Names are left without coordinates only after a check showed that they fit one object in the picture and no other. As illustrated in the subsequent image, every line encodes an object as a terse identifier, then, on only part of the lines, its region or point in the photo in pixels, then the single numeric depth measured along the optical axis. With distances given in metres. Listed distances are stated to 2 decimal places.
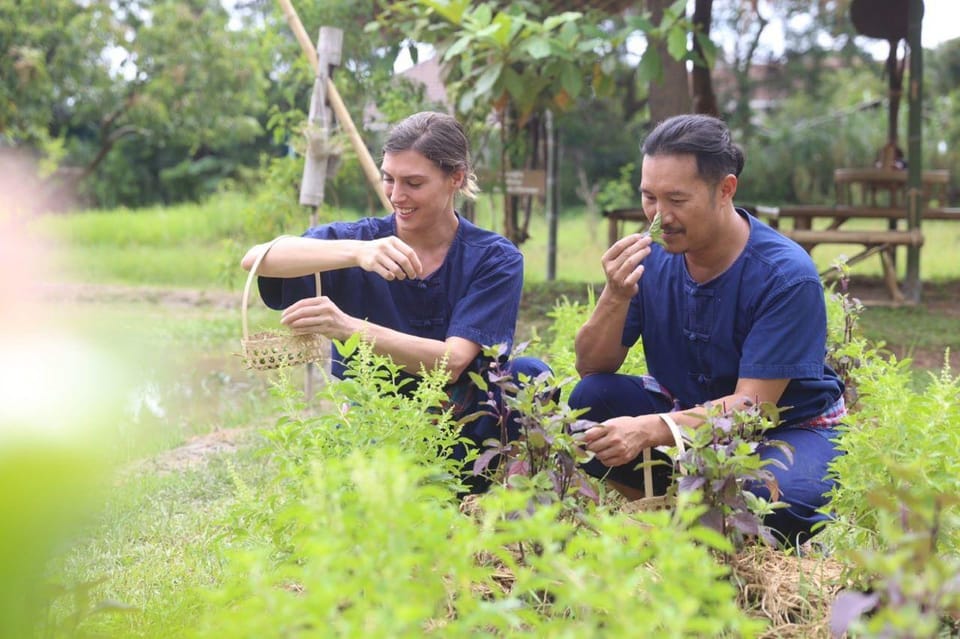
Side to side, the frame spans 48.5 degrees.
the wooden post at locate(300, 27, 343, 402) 5.02
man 2.75
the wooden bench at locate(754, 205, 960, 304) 7.46
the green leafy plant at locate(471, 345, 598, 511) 2.22
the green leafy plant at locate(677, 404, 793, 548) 2.15
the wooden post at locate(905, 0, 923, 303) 7.94
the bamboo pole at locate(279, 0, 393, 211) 4.85
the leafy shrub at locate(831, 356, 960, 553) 2.08
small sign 7.30
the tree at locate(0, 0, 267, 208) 11.27
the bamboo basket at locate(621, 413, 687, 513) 2.43
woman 3.01
